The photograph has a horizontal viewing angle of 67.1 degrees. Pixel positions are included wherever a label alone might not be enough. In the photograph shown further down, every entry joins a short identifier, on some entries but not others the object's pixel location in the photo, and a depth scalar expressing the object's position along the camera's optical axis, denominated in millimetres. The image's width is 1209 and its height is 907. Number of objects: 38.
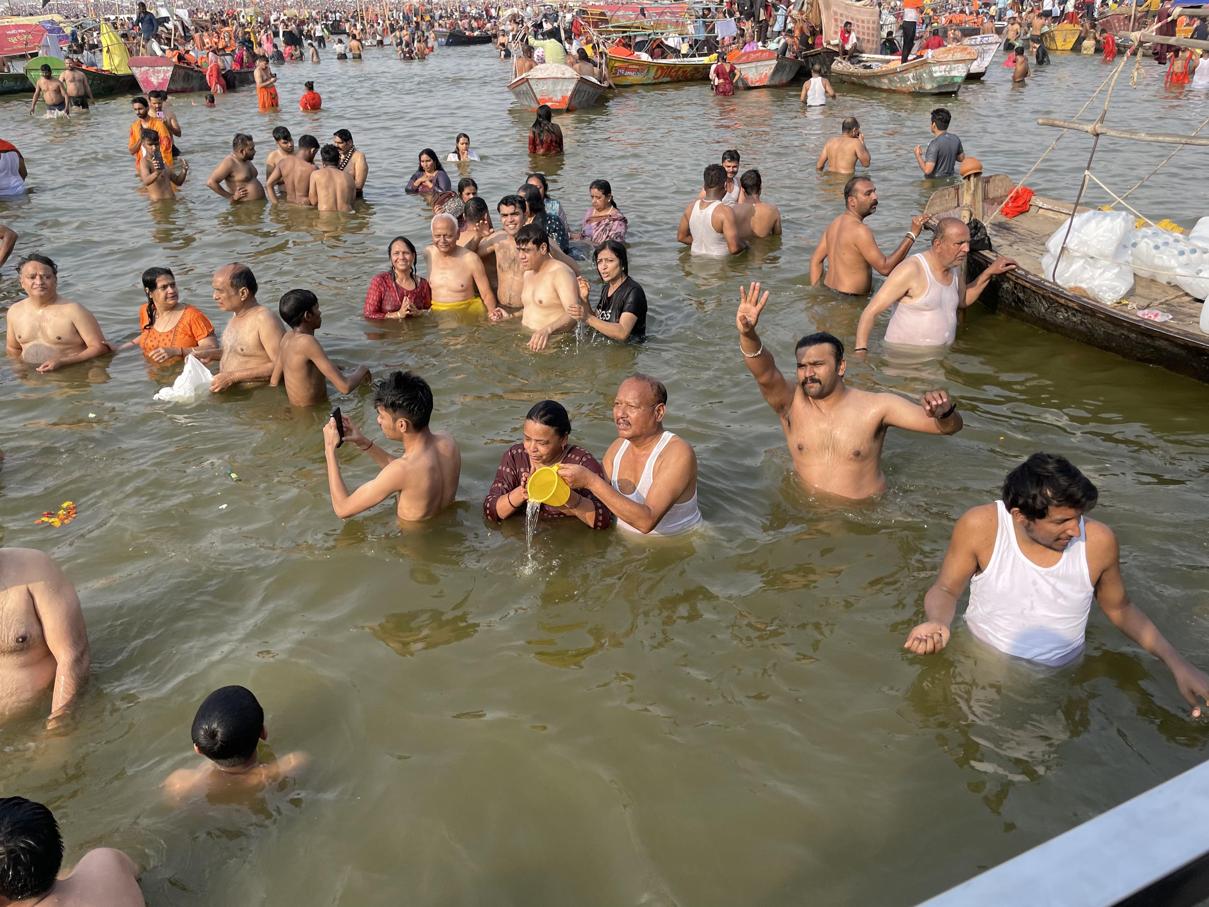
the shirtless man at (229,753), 3400
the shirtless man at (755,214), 10828
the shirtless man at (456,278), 8641
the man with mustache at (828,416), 4895
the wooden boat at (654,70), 25000
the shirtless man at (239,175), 13062
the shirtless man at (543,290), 7730
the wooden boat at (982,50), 23828
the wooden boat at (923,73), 21734
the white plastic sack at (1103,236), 7695
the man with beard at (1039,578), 3424
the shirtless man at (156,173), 13133
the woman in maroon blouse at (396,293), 8523
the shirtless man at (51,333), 7691
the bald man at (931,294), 7102
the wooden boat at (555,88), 21830
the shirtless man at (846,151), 13773
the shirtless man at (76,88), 22562
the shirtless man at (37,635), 3789
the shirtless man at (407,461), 4785
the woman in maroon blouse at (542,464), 4605
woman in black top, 7711
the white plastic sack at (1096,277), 7688
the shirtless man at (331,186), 12680
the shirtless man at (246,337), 6863
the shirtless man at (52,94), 22234
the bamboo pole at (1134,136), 6377
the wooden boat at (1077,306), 6902
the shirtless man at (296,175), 12992
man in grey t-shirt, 13438
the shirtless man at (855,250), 8312
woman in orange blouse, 7582
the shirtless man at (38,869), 2600
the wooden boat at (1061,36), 30500
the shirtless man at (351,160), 13125
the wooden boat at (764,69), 24453
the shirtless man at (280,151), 13102
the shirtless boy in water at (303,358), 6613
